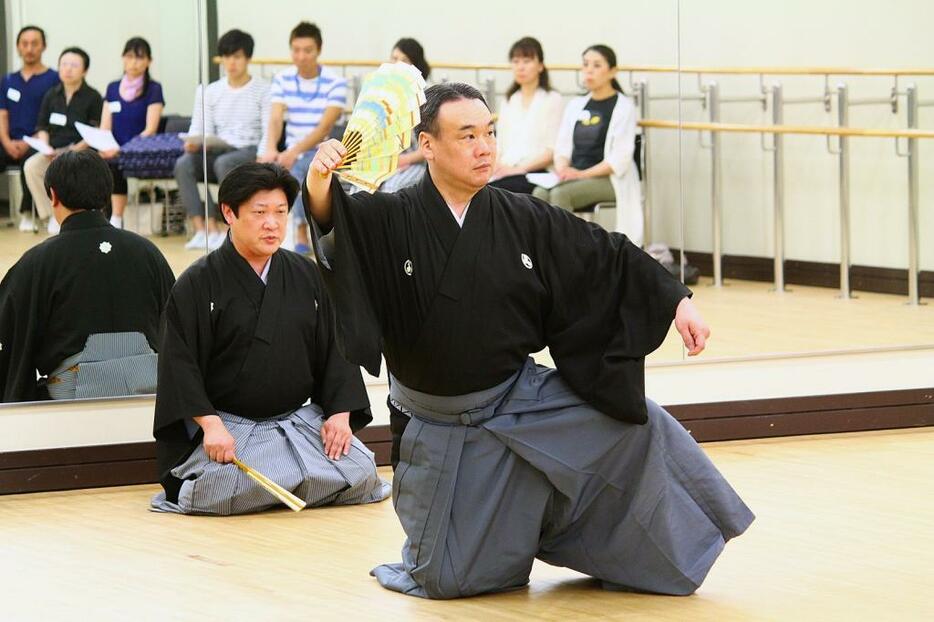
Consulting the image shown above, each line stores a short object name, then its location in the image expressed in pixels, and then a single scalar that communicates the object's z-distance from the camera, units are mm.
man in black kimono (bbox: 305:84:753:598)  6486
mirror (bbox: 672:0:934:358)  10258
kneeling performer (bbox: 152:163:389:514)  8307
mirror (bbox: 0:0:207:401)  8800
